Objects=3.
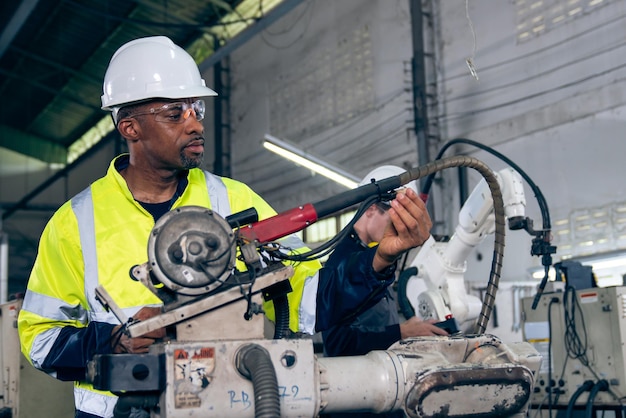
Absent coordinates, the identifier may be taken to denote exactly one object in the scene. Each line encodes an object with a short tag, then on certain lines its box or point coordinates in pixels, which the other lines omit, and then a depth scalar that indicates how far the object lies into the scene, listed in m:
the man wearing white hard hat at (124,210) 1.57
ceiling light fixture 5.02
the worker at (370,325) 2.50
